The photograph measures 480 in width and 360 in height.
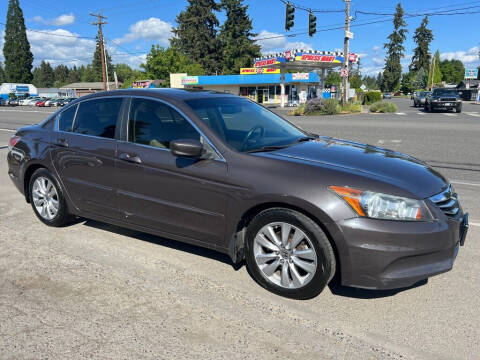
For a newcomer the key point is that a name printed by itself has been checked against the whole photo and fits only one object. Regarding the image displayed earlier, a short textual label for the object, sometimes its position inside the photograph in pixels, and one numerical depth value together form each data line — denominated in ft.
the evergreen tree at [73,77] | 519.19
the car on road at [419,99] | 128.40
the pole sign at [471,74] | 293.72
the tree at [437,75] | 360.89
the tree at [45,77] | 506.48
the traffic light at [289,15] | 76.98
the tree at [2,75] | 452.14
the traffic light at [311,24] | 81.15
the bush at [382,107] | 97.04
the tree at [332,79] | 338.87
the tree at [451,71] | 448.24
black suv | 92.43
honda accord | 9.70
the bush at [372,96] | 139.03
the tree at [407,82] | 385.27
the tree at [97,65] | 428.35
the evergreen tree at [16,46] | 311.88
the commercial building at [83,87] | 358.23
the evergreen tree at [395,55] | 351.87
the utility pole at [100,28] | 153.38
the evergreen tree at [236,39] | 252.83
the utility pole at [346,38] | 91.57
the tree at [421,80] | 349.49
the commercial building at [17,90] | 272.51
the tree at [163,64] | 223.51
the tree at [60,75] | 536.01
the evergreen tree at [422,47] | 370.73
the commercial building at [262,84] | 175.73
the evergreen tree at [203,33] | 260.62
